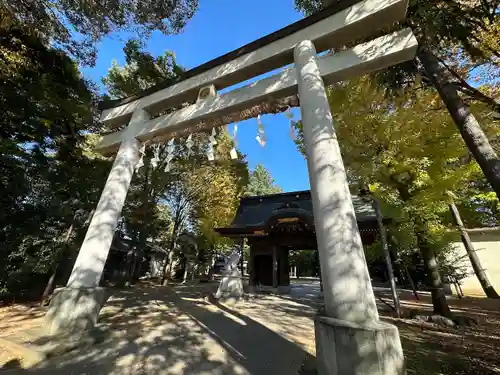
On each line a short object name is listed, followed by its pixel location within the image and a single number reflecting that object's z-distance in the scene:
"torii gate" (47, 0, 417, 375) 2.19
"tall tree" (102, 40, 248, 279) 11.67
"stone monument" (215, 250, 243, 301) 8.62
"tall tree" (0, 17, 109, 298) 6.14
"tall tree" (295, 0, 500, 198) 3.65
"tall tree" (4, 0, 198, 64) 5.48
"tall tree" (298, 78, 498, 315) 6.27
